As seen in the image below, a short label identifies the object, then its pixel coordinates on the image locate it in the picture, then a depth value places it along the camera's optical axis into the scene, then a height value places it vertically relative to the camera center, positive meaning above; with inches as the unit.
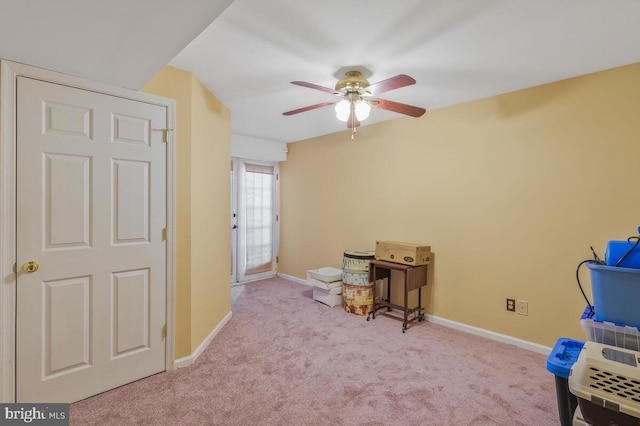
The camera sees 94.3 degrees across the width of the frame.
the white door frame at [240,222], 189.0 -9.7
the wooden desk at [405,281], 118.7 -31.2
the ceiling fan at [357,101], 88.7 +33.4
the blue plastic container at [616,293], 53.2 -15.4
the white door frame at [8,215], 64.4 -2.3
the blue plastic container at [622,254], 55.0 -8.3
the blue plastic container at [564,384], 49.9 -29.9
